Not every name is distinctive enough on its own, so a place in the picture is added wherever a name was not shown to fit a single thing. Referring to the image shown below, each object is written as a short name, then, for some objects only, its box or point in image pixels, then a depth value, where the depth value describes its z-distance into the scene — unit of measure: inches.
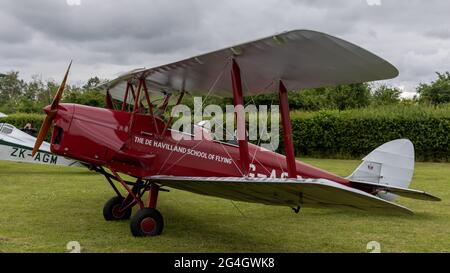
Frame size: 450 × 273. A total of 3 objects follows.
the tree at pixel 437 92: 1644.9
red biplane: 191.5
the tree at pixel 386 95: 1442.2
